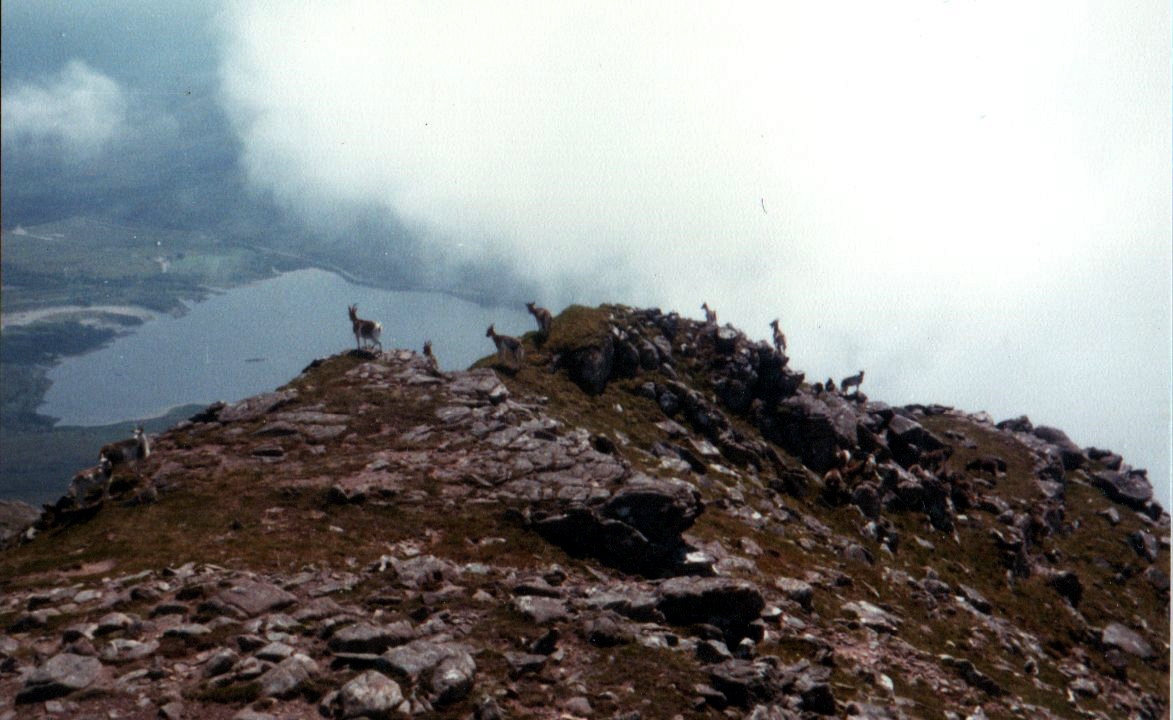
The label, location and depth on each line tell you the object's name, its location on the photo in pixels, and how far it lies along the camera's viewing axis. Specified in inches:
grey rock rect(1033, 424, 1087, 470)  3275.1
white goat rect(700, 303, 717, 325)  2539.4
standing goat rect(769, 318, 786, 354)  2451.3
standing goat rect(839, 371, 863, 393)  2790.4
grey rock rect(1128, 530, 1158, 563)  2559.1
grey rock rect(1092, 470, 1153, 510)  3004.4
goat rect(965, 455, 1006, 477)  2672.2
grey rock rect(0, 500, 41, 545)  1644.6
